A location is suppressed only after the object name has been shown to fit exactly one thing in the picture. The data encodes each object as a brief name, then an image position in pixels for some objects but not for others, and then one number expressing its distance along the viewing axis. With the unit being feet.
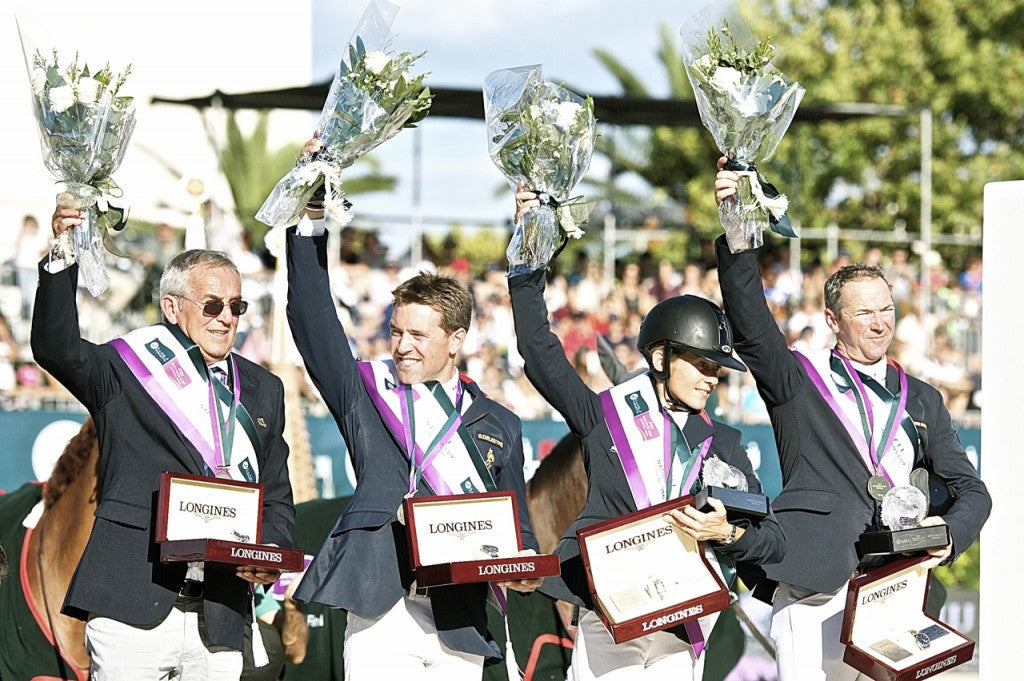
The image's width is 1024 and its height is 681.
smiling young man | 29.99
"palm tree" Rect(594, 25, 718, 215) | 202.18
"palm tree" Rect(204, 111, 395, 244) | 168.25
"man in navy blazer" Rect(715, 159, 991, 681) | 32.83
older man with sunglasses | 29.45
